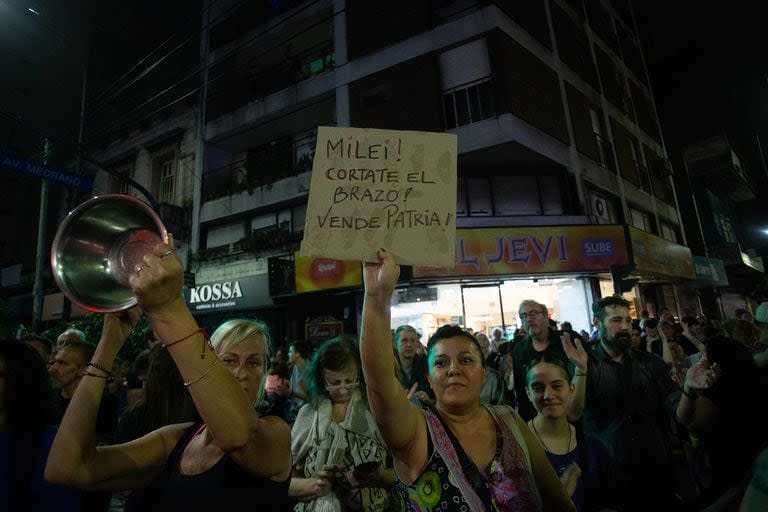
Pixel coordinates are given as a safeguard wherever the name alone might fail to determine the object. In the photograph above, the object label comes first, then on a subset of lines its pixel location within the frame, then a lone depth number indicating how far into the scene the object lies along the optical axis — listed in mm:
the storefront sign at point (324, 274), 12523
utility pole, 13175
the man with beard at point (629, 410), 3148
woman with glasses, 2557
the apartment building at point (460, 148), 12539
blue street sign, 8953
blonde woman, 1120
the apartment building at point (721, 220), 22938
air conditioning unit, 14622
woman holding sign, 1712
